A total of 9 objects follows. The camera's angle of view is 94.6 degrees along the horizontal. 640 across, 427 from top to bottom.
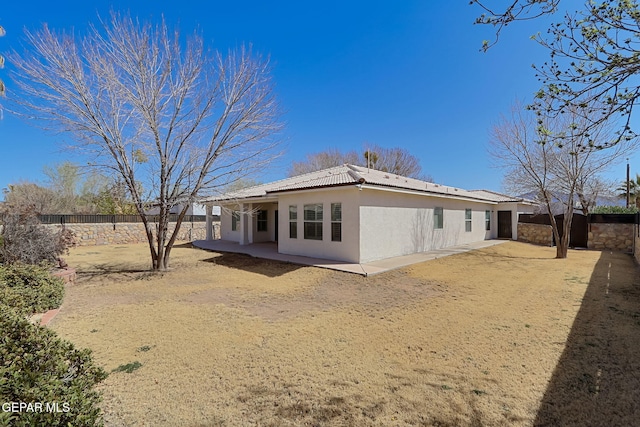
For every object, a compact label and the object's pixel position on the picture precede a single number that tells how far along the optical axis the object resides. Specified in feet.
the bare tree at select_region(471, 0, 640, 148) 10.51
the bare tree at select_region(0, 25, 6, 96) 26.20
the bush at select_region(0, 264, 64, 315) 16.71
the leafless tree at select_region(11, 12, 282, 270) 28.17
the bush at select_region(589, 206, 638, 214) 59.59
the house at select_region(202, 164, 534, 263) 34.27
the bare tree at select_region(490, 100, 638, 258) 41.70
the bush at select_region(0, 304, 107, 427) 6.30
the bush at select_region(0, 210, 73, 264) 23.39
